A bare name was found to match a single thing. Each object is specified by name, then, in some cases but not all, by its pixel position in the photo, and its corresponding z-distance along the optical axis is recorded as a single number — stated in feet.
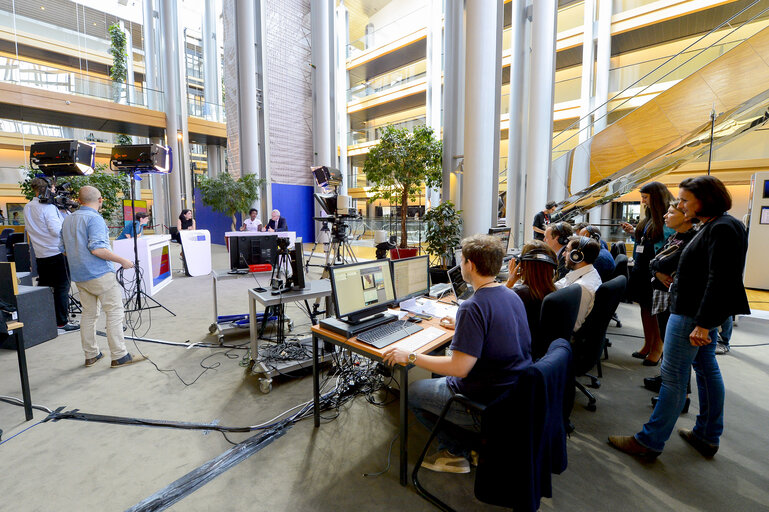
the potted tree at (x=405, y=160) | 21.81
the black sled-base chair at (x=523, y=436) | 4.19
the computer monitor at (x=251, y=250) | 13.17
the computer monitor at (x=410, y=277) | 8.41
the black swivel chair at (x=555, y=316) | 6.36
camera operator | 13.71
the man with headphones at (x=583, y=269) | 8.25
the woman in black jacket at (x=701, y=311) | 5.85
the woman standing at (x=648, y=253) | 10.47
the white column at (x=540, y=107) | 23.38
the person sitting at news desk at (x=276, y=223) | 26.84
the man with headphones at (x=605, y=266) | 10.81
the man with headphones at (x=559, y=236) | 10.61
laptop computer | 9.28
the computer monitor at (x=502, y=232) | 14.46
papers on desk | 8.32
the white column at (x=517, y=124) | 25.72
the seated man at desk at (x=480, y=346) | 5.11
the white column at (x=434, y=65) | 43.45
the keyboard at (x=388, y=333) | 6.48
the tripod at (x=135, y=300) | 15.91
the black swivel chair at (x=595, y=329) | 8.07
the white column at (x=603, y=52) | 36.88
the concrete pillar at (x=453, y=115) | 22.31
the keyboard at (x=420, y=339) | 6.44
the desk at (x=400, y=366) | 6.00
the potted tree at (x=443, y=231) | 19.25
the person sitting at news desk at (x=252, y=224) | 27.83
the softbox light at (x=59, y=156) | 16.67
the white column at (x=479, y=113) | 18.17
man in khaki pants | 10.28
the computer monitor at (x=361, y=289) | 6.92
